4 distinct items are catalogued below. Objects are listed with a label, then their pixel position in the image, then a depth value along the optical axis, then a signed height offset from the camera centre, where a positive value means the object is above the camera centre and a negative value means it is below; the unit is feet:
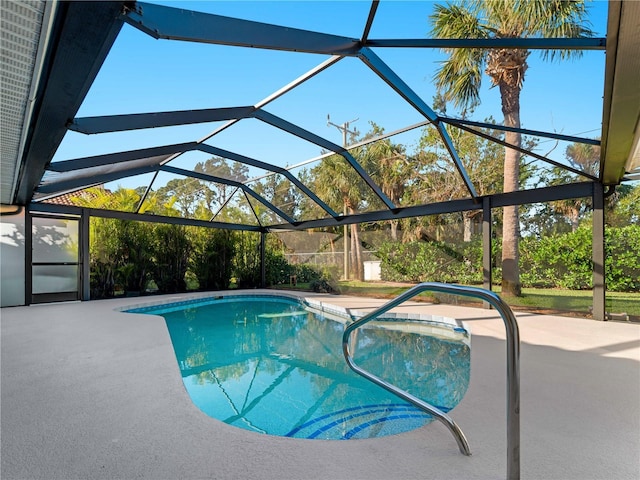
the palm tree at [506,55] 19.86 +13.23
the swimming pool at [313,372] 11.02 -6.06
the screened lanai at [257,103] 9.44 +6.87
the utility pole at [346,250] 46.96 -1.31
